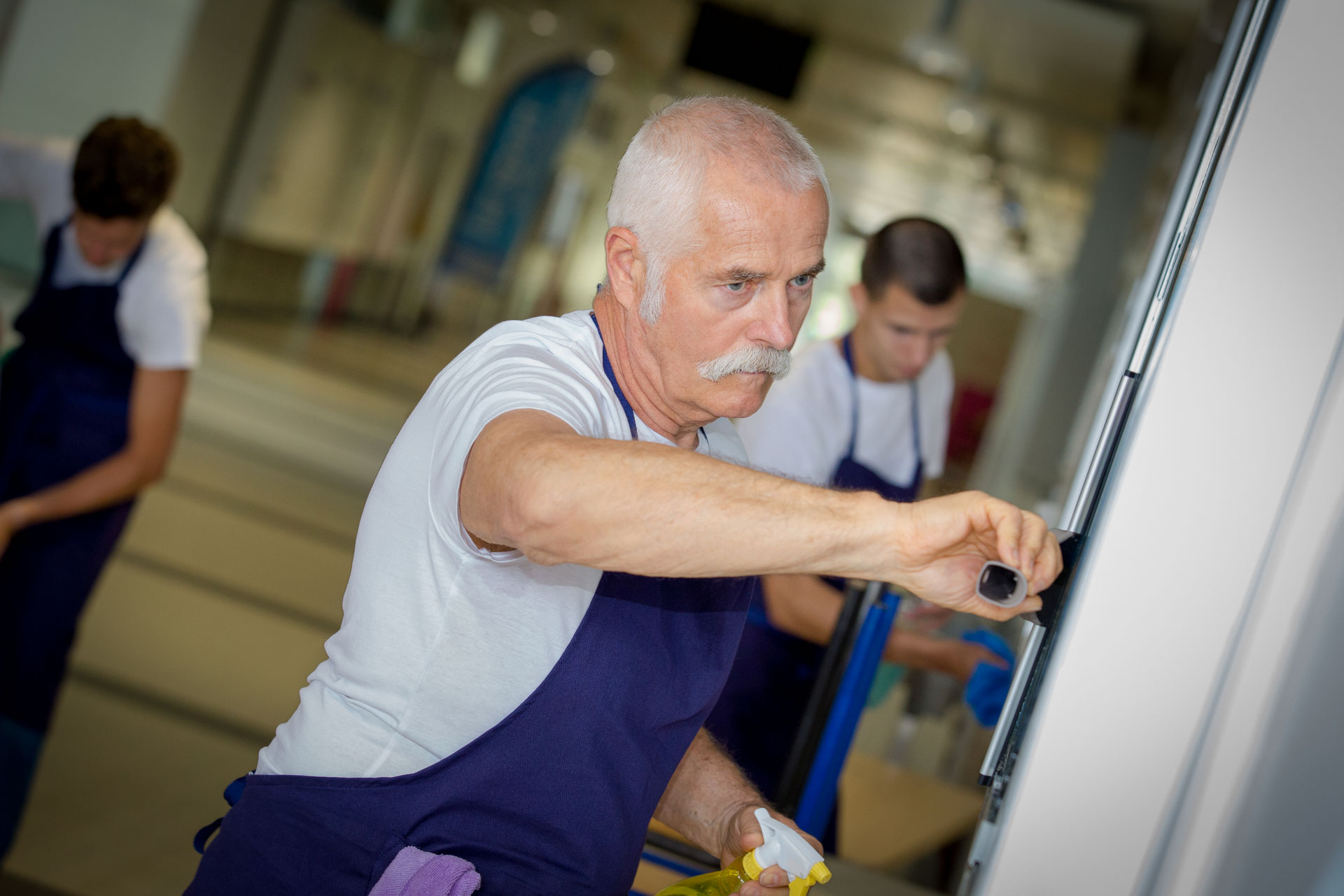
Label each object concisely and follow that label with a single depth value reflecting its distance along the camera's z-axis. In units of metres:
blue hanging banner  12.59
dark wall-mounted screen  9.05
